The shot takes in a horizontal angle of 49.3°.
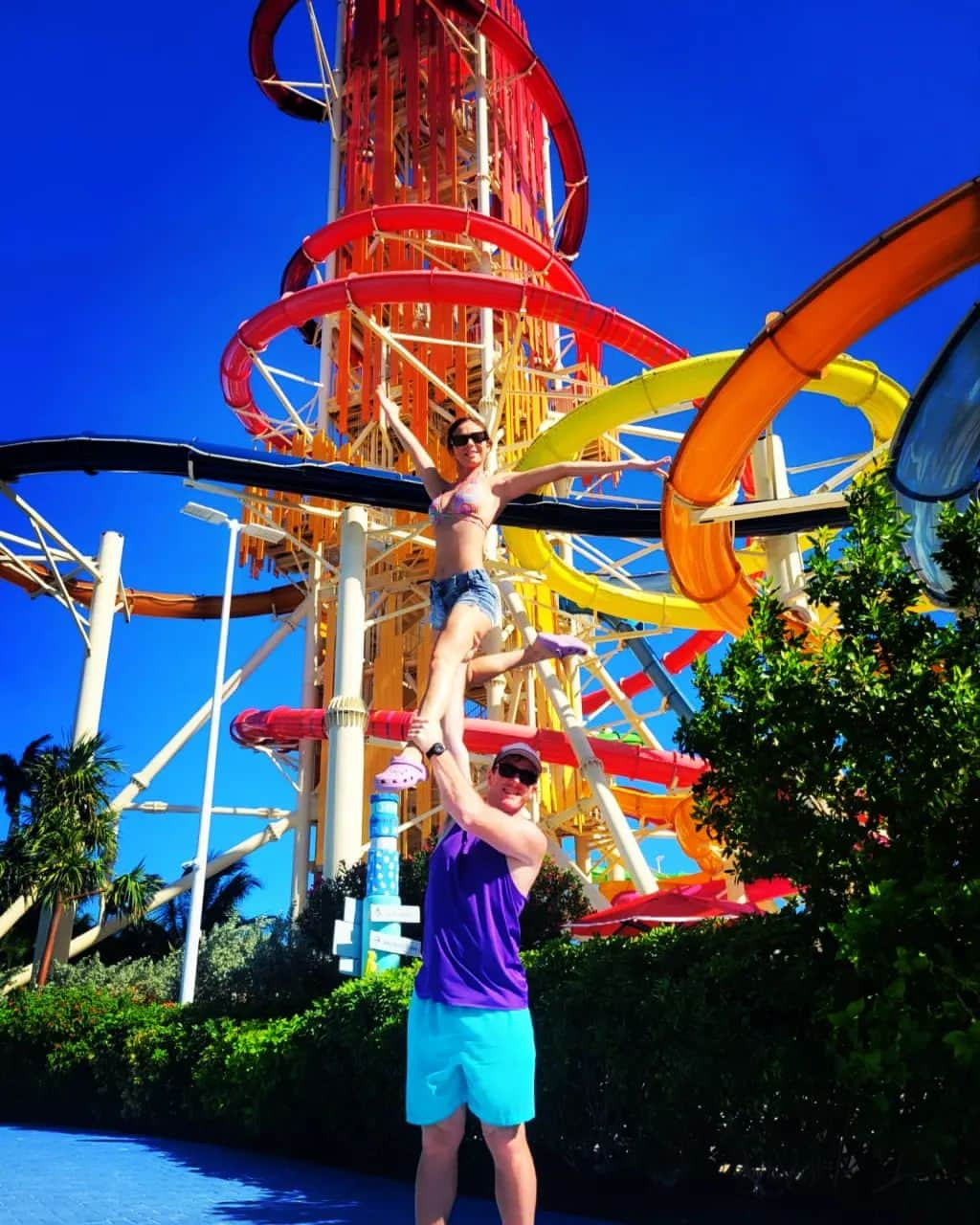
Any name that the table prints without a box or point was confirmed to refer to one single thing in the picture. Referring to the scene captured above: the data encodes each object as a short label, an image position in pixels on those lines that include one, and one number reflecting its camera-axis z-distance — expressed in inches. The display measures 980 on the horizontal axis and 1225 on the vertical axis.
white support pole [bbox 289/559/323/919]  877.2
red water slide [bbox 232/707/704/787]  778.2
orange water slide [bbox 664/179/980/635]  353.4
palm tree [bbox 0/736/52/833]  1206.9
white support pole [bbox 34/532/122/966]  916.0
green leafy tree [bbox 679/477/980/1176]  183.6
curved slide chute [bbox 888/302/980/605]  337.4
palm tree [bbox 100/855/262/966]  1138.7
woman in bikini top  151.4
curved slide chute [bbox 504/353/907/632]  537.0
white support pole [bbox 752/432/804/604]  577.0
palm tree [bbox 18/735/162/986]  768.9
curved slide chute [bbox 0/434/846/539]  552.1
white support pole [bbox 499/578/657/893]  658.8
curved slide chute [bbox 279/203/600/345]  791.2
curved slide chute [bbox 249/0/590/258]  1015.0
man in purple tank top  135.0
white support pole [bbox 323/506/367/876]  660.7
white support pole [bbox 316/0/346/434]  919.7
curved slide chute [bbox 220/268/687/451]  716.7
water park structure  472.4
